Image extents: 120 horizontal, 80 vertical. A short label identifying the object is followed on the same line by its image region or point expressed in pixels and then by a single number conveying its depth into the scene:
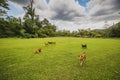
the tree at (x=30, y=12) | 52.17
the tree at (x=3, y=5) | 18.30
